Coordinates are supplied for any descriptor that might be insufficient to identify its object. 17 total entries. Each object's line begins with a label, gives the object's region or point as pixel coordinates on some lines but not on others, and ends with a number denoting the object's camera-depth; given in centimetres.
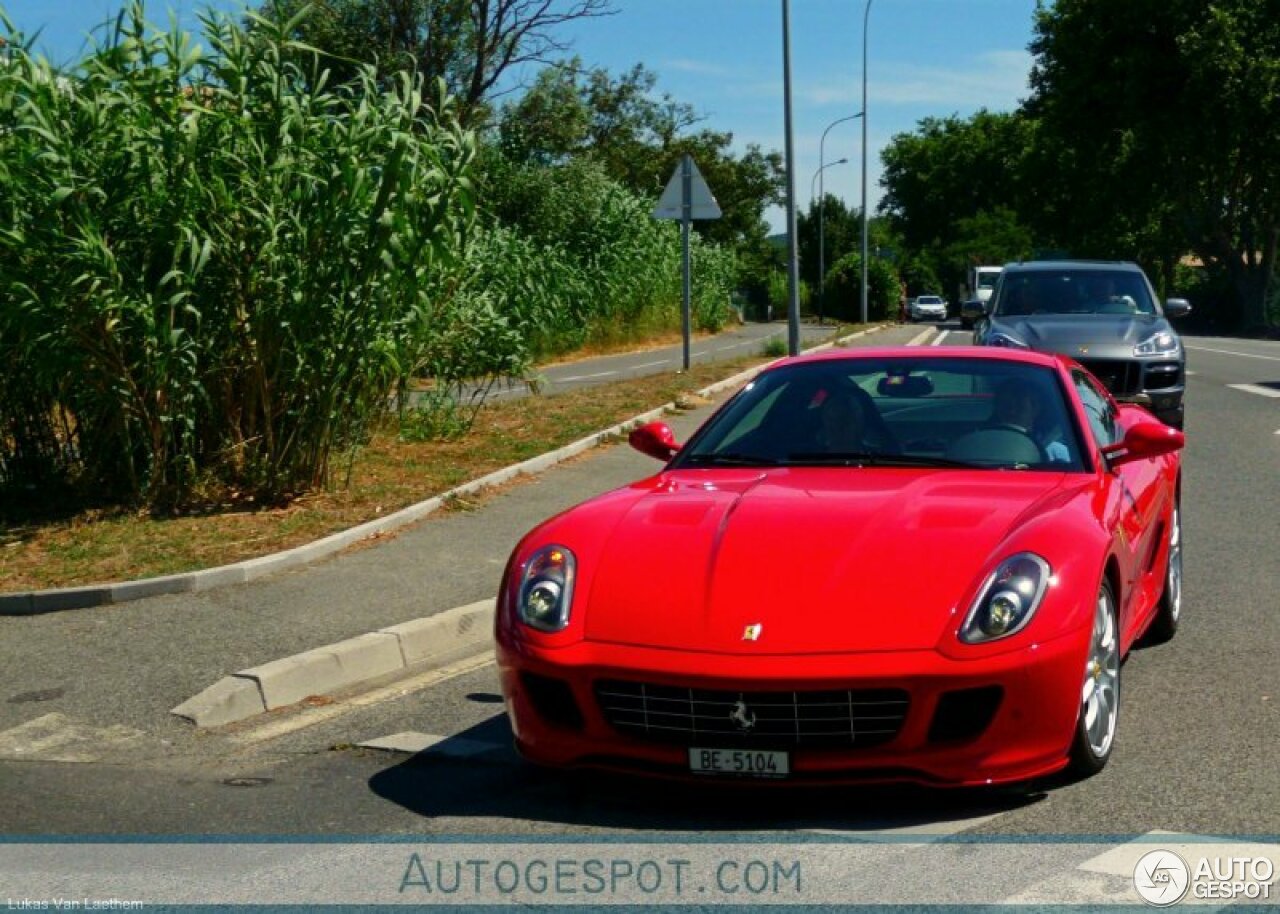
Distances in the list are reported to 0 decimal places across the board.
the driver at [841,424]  622
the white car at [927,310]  7519
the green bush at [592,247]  3591
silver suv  1496
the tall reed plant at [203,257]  1001
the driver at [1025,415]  609
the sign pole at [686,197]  2237
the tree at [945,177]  10669
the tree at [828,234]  10650
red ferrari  468
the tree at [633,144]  4034
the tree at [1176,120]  5494
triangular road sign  2234
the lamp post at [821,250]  6256
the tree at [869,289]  6475
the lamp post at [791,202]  2616
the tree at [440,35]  3744
